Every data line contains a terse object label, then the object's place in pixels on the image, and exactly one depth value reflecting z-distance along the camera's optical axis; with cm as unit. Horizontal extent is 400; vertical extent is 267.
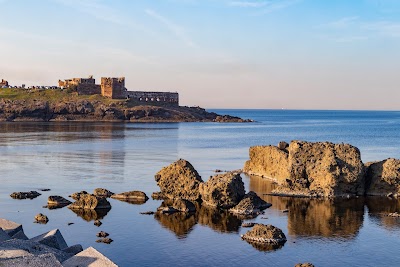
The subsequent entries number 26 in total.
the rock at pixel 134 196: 5041
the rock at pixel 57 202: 4710
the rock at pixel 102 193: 5152
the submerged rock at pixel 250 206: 4542
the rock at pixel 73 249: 3057
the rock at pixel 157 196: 5159
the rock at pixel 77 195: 4814
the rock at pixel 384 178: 5384
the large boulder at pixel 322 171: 5359
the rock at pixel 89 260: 2466
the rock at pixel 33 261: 2305
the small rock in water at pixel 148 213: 4475
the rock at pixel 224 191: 4750
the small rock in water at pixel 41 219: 4125
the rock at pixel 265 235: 3622
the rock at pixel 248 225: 4066
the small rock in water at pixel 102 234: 3759
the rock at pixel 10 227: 3300
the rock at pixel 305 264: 3065
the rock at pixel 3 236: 3001
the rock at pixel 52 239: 3090
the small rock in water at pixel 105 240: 3583
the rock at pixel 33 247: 2719
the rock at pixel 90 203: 4631
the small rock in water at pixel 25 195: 5019
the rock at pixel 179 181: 5116
